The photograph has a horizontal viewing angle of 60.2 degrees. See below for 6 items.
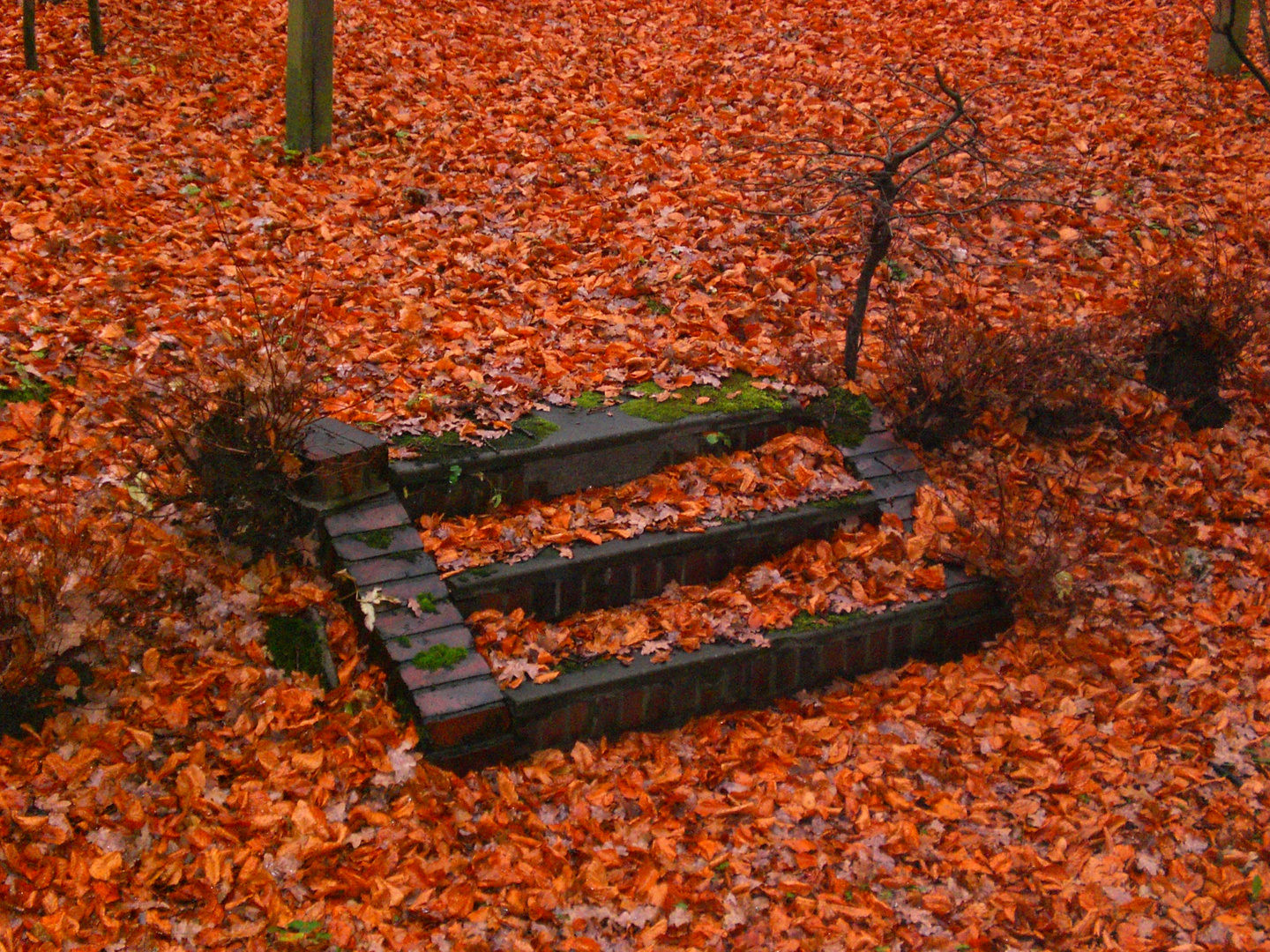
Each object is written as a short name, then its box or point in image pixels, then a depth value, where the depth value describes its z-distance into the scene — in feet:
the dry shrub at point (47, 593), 12.41
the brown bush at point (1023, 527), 15.80
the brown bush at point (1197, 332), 18.78
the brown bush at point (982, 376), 17.58
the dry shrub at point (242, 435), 14.26
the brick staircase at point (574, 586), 13.65
